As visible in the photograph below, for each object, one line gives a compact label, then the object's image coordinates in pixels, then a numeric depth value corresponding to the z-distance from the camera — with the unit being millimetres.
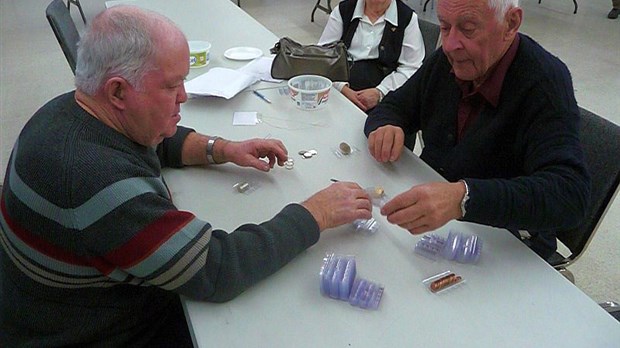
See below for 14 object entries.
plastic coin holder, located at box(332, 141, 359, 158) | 1401
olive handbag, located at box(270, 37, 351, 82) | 1893
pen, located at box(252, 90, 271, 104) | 1769
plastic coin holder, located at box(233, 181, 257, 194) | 1234
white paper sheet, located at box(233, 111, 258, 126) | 1596
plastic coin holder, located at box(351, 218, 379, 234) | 1094
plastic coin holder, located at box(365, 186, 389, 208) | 1194
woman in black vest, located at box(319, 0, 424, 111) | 2195
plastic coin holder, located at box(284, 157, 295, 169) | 1343
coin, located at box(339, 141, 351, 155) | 1409
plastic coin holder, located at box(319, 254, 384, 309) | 905
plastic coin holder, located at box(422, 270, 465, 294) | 938
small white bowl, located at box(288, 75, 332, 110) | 1683
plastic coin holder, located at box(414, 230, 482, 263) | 1011
